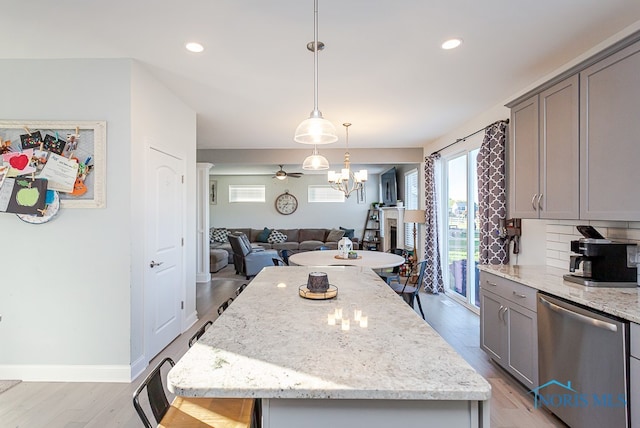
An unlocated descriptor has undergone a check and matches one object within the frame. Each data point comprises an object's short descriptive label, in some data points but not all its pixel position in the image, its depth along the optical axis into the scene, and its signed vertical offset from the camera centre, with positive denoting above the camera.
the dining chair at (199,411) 0.99 -0.65
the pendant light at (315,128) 1.80 +0.48
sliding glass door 4.29 -0.22
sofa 8.53 -0.68
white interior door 2.80 -0.37
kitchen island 0.86 -0.47
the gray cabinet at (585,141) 1.78 +0.47
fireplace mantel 7.23 -0.28
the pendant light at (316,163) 3.05 +0.48
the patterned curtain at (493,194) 3.29 +0.19
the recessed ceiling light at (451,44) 2.21 +1.19
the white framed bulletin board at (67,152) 2.42 +0.47
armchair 6.32 -0.89
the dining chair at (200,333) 1.38 -0.52
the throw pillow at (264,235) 8.90 -0.62
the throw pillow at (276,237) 8.82 -0.67
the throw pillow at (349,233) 8.85 -0.56
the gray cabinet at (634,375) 1.48 -0.76
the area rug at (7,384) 2.38 -1.30
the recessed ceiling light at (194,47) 2.25 +1.19
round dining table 3.61 -0.57
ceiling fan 7.51 +0.97
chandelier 4.32 +0.51
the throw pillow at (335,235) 8.77 -0.61
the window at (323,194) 9.45 +0.56
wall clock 9.41 +0.29
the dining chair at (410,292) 3.61 -0.91
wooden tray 1.68 -0.43
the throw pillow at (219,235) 8.90 -0.61
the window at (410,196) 6.77 +0.36
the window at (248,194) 9.48 +0.56
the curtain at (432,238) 5.15 -0.41
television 7.52 +0.64
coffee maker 2.00 -0.32
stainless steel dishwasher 1.56 -0.84
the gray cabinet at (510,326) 2.20 -0.87
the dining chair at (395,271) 4.12 -0.85
